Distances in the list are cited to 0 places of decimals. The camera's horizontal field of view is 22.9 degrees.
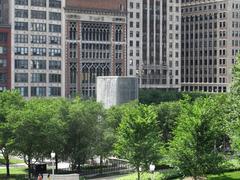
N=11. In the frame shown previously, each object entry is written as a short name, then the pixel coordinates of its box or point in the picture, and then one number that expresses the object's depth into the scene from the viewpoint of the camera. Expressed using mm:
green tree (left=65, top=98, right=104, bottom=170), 85938
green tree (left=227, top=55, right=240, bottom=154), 67631
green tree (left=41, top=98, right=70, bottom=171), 81738
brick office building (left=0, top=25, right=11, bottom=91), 165875
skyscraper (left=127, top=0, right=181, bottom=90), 193750
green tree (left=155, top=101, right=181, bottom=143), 105700
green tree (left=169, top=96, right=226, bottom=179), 66438
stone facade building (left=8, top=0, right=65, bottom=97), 168875
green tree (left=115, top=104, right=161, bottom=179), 70188
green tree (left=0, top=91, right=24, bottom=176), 82938
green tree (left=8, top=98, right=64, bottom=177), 81125
